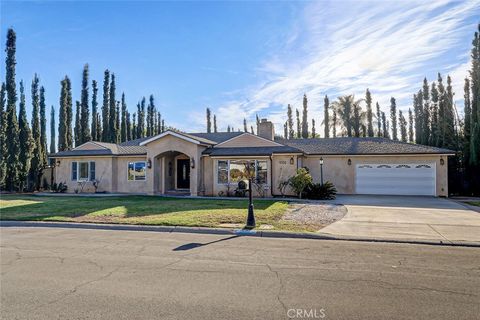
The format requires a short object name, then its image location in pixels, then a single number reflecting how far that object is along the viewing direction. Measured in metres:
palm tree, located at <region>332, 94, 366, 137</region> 42.94
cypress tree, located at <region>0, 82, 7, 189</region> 25.09
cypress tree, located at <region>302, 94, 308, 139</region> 51.19
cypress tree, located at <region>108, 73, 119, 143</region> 39.47
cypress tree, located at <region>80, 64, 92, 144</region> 36.62
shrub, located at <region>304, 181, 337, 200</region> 18.12
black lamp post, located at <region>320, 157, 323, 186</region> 20.15
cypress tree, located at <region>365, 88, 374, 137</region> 44.69
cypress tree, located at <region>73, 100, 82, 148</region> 36.41
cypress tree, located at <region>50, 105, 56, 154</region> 50.19
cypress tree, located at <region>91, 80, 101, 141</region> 39.00
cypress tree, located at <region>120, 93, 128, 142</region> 44.12
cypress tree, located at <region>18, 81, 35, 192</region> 26.02
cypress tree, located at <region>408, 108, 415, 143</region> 49.53
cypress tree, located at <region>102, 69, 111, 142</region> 39.22
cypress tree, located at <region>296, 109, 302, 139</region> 53.23
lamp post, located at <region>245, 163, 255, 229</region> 9.88
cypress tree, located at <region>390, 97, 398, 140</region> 52.58
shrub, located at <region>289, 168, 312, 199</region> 17.64
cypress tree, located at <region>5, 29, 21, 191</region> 25.59
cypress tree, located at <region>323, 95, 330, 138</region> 47.78
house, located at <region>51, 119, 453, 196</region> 19.73
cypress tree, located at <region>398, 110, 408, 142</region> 52.41
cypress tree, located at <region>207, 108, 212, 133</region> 61.44
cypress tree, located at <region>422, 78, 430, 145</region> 32.90
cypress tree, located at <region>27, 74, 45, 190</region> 27.89
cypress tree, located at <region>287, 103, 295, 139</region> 54.72
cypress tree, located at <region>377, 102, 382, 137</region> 48.94
